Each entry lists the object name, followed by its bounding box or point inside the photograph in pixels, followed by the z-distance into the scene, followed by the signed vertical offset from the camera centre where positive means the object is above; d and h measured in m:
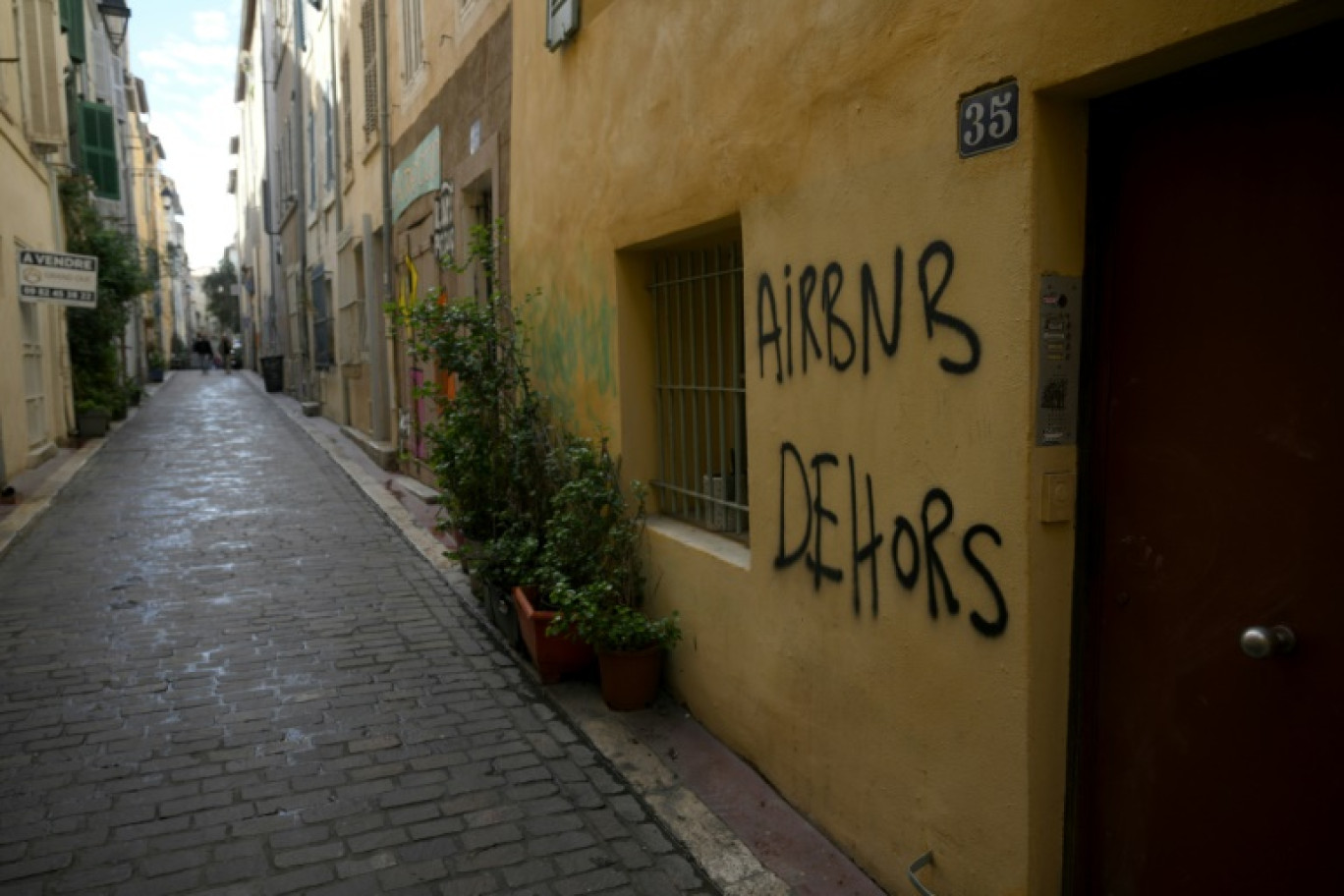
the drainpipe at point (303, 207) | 19.31 +3.54
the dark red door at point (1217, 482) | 1.99 -0.30
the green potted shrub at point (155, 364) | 32.72 +0.21
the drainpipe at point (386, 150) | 11.42 +2.60
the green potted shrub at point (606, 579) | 4.42 -1.05
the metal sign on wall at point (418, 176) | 9.38 +2.02
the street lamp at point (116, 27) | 21.08 +7.81
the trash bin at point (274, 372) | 29.52 -0.11
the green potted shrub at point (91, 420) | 15.19 -0.76
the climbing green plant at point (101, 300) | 15.66 +1.23
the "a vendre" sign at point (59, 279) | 10.20 +1.01
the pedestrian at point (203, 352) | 43.34 +0.84
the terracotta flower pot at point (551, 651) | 4.83 -1.45
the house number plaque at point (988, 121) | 2.42 +0.61
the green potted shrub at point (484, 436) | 5.74 -0.44
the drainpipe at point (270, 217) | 25.25 +4.57
